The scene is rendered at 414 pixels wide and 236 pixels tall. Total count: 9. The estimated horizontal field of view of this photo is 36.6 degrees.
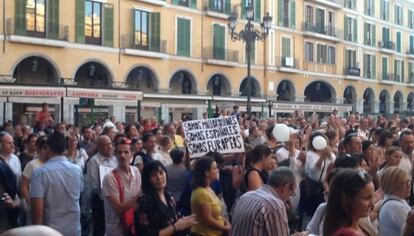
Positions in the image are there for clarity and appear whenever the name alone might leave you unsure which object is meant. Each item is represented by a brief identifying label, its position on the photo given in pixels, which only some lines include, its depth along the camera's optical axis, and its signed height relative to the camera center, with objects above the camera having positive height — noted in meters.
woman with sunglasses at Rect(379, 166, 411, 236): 4.89 -0.66
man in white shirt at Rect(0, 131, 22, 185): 7.74 -0.41
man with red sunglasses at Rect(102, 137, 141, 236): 5.86 -0.75
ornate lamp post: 21.22 +3.16
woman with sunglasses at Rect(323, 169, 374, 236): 3.64 -0.50
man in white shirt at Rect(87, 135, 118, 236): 7.62 -0.69
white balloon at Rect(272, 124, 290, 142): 9.63 -0.23
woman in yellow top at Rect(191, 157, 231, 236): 5.72 -0.82
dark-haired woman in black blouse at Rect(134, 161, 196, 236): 5.46 -0.82
